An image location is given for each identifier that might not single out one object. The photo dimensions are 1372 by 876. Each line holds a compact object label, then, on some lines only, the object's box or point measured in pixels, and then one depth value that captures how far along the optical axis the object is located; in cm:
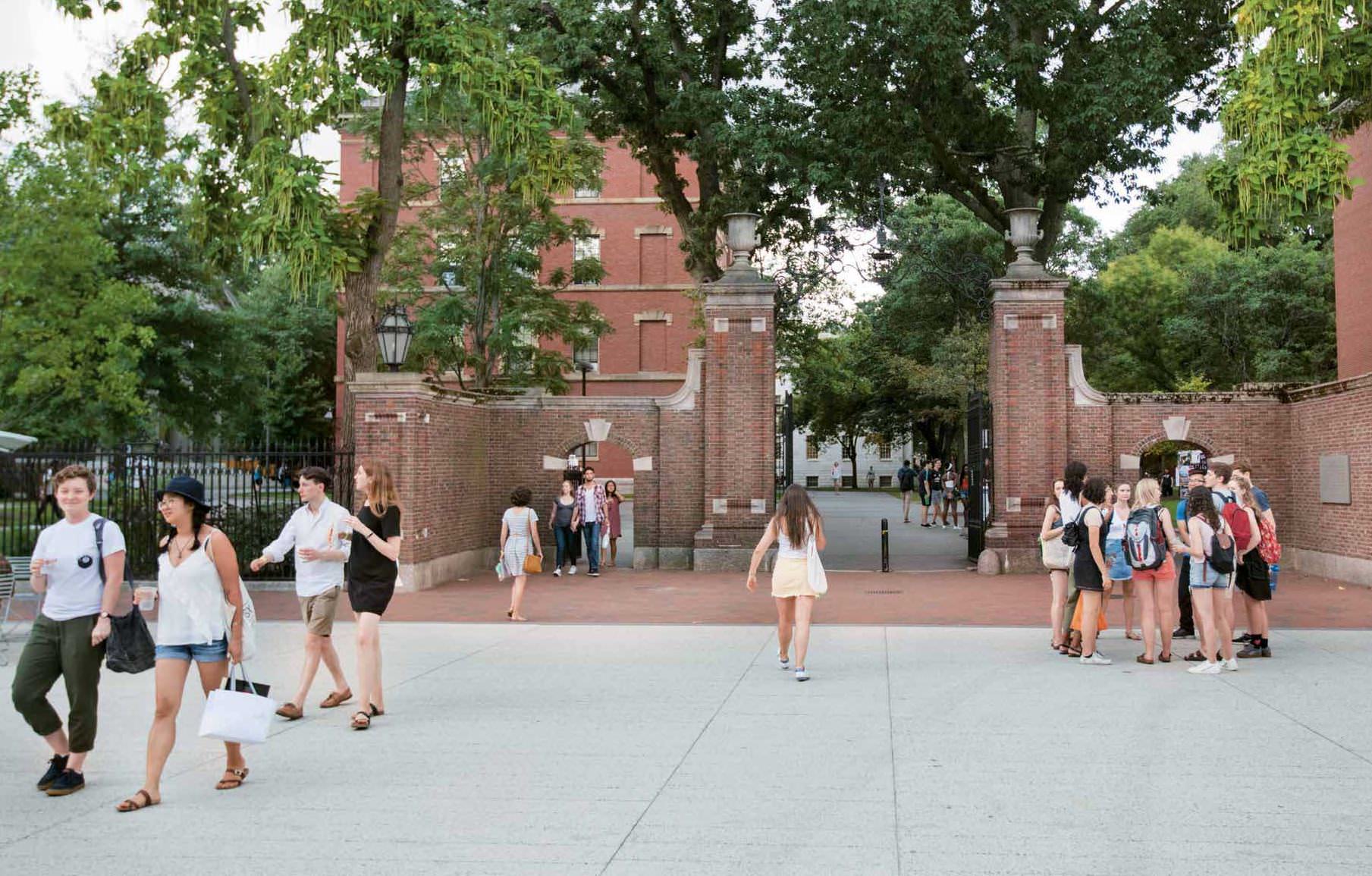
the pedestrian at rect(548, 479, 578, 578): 2003
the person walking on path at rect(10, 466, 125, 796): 607
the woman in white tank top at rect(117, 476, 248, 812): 584
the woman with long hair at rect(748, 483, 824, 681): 991
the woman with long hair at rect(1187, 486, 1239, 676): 995
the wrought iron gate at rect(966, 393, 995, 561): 2041
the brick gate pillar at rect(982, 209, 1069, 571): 1984
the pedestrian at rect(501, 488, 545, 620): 1347
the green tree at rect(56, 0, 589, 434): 1583
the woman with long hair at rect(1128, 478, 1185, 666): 1029
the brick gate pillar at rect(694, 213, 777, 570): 2052
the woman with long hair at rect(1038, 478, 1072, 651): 1109
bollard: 2031
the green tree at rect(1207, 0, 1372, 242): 1361
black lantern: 1809
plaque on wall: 1769
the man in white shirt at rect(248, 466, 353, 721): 798
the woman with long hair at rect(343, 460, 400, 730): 781
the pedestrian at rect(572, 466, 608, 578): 1997
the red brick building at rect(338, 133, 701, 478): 4744
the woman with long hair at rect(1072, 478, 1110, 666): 1035
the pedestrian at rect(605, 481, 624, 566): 2208
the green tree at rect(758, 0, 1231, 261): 2023
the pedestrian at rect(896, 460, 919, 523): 3612
